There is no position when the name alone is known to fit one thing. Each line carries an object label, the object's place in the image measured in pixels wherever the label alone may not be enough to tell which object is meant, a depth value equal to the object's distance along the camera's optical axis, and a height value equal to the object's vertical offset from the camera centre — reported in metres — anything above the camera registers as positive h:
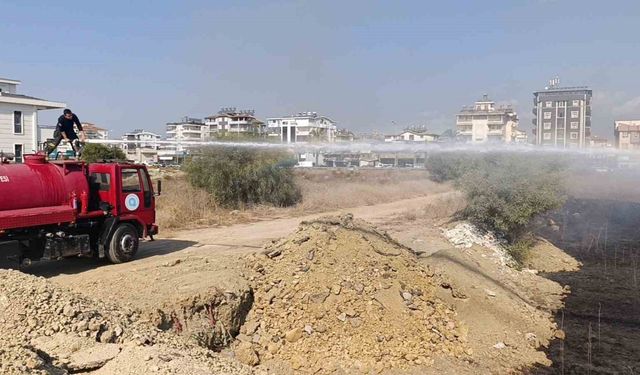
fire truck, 12.67 -1.22
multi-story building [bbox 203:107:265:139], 127.56 +12.10
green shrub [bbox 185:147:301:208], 32.19 -0.71
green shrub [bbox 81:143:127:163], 38.49 +1.03
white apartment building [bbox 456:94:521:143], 107.38 +10.00
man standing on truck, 15.75 +1.05
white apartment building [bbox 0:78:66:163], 39.34 +3.24
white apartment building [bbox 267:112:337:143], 108.94 +8.90
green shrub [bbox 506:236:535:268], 24.11 -4.00
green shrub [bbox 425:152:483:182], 27.09 +0.13
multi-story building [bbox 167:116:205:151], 139.48 +10.52
